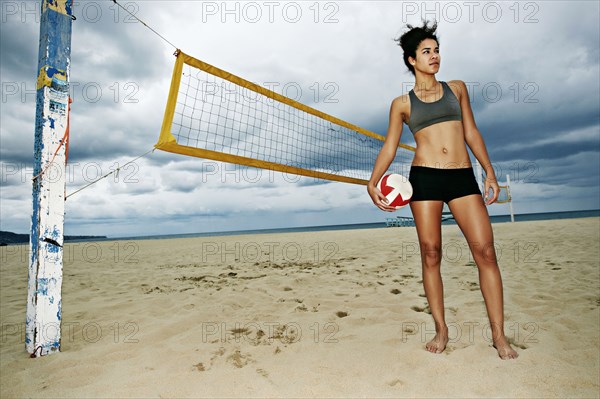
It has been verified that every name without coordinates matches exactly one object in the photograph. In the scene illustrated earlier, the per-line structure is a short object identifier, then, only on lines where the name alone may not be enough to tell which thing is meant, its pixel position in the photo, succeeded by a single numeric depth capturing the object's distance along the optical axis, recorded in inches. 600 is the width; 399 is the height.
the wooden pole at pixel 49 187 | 93.4
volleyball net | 106.7
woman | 83.0
